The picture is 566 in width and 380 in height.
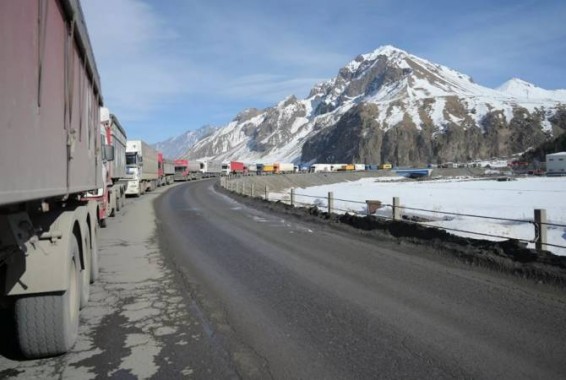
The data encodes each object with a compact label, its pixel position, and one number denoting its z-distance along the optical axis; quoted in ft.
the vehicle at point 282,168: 398.21
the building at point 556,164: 328.68
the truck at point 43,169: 10.19
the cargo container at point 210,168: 328.82
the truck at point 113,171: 50.85
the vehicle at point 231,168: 344.90
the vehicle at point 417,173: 380.17
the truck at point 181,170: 281.15
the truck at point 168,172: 215.08
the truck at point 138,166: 117.34
